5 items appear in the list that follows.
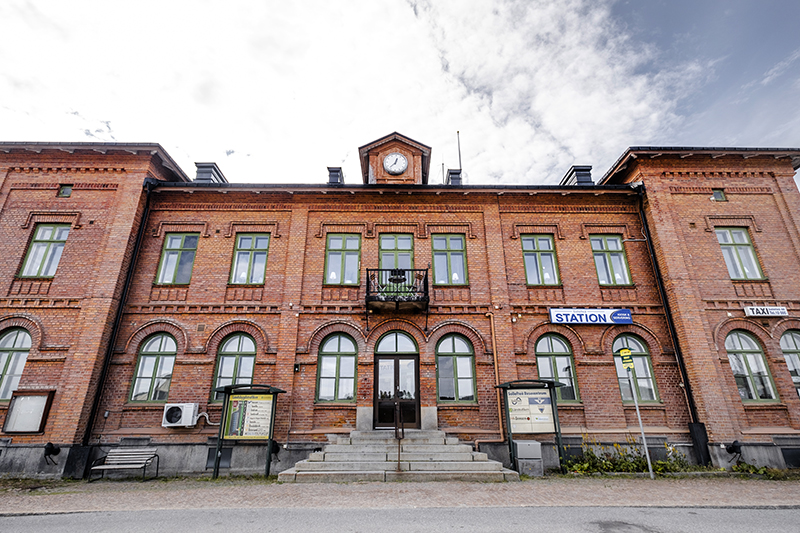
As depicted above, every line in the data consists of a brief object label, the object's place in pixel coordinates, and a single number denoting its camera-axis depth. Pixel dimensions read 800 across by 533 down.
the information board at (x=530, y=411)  10.35
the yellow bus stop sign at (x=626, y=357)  9.61
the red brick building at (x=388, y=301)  10.84
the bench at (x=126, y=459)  9.81
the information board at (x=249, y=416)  10.16
